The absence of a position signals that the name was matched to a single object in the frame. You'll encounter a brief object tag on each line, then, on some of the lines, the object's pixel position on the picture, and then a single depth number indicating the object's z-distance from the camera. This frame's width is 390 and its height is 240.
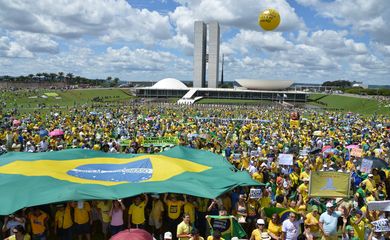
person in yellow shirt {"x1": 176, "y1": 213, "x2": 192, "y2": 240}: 7.35
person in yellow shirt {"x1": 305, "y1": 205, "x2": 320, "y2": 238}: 7.72
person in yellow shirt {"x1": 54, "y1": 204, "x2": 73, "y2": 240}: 8.17
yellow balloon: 18.41
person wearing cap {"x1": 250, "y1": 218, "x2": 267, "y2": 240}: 7.06
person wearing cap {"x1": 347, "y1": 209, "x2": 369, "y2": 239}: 7.62
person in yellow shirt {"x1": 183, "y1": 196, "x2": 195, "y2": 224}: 8.57
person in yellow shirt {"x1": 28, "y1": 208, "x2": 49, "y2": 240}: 7.80
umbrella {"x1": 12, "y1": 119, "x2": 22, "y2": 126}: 25.41
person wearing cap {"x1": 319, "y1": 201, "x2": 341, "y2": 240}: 7.51
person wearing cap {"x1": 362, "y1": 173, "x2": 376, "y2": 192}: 10.56
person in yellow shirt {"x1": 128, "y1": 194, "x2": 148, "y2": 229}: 8.46
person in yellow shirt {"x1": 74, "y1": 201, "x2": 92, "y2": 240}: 8.25
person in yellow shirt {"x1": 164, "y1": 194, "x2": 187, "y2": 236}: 8.65
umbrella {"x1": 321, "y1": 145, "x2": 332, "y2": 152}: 17.65
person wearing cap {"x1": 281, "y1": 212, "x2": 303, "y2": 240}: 7.29
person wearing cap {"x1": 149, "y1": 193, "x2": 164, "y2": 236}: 8.72
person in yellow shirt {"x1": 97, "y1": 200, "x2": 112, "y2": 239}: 8.51
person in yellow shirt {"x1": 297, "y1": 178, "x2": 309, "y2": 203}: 9.91
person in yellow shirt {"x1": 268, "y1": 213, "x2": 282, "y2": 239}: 7.50
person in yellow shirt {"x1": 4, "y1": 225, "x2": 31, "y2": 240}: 6.54
